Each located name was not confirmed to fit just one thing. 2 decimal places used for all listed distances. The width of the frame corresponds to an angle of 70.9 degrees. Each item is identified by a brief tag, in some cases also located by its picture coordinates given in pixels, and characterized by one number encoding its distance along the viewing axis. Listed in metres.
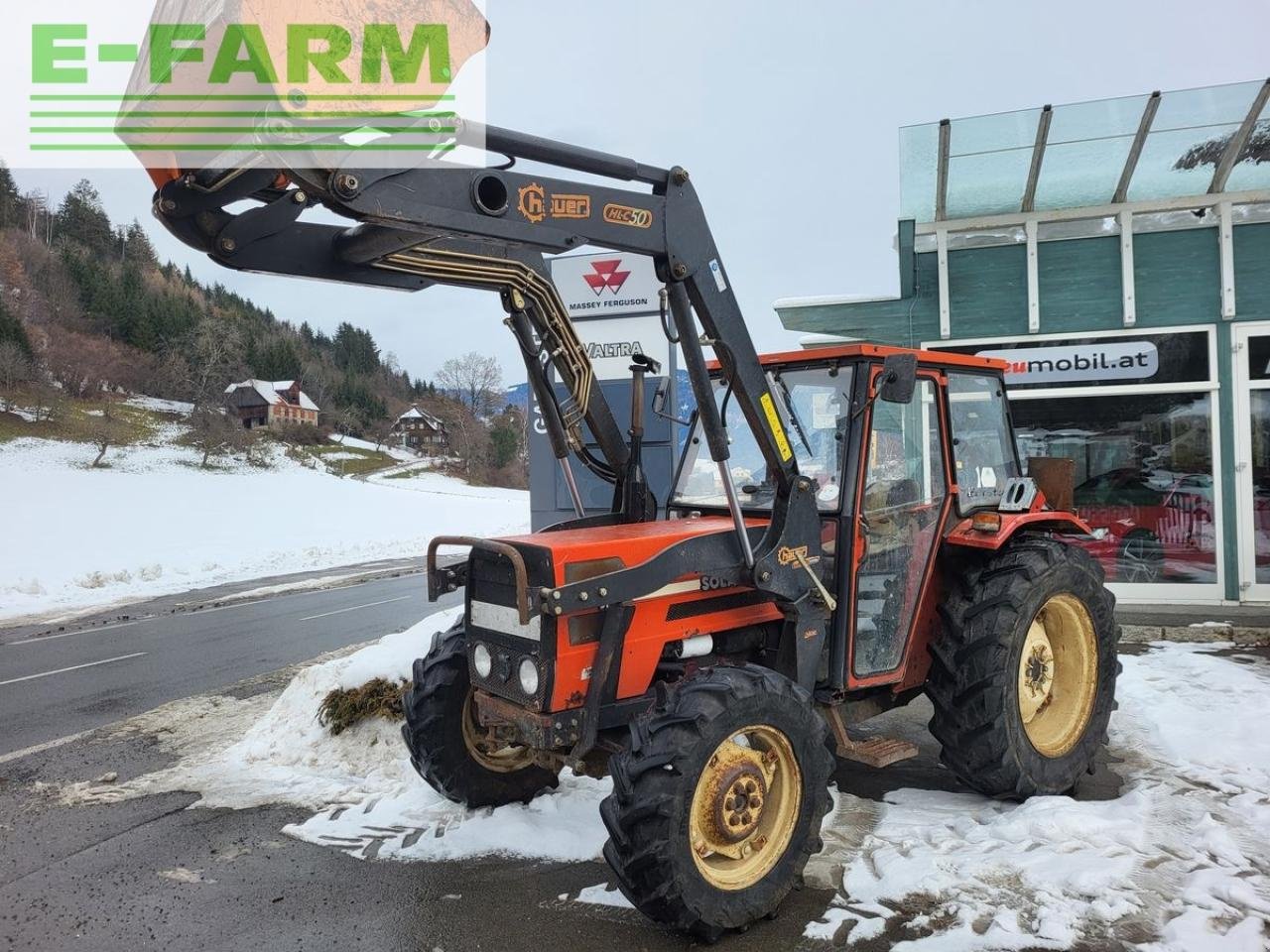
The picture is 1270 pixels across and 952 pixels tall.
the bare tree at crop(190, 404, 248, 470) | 44.38
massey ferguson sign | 7.90
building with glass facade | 8.56
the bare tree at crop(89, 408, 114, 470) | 39.59
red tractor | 3.11
